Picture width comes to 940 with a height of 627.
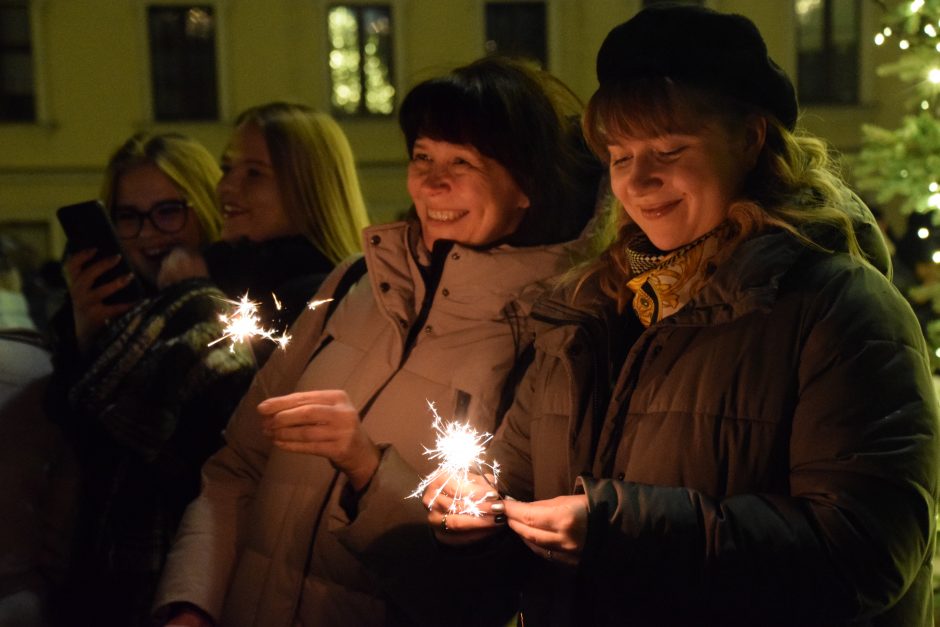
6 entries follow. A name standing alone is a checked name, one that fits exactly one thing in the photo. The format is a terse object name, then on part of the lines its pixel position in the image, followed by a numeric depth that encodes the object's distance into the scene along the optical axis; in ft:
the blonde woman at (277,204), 10.09
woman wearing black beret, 4.84
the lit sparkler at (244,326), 6.82
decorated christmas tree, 11.98
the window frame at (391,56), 52.85
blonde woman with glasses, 9.05
